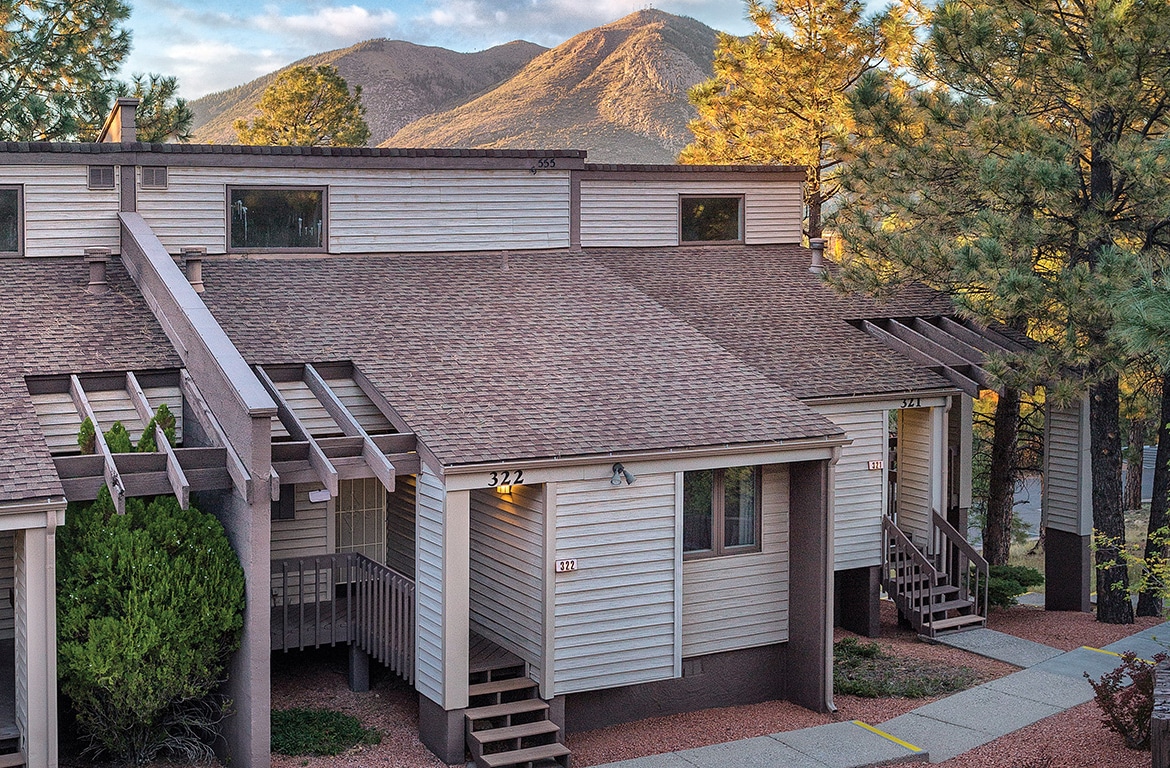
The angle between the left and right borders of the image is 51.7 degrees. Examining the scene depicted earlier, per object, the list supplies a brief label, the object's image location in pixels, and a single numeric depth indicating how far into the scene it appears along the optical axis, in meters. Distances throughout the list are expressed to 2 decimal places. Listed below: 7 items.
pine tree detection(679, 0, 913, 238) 26.83
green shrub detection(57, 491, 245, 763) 10.35
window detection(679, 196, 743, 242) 20.11
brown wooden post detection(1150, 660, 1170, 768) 9.23
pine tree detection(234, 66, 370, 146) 39.31
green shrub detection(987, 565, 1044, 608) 18.86
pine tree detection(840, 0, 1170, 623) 14.75
